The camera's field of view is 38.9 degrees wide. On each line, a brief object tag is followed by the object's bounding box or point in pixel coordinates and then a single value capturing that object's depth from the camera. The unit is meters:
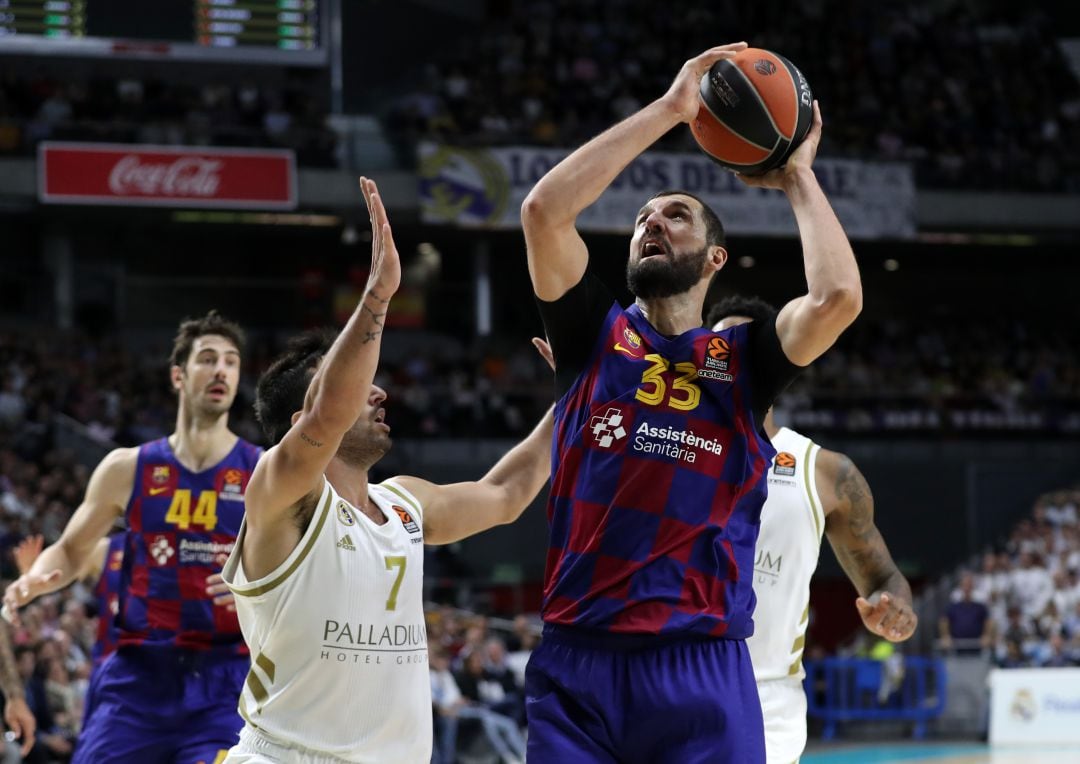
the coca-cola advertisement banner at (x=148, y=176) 24.73
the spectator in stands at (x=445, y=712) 14.31
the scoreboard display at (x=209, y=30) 23.03
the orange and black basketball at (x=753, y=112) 4.44
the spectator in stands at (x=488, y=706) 14.48
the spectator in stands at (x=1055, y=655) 19.19
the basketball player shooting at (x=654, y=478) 4.08
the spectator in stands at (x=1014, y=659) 19.48
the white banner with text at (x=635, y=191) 25.95
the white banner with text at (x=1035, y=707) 18.22
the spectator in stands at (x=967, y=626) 20.12
